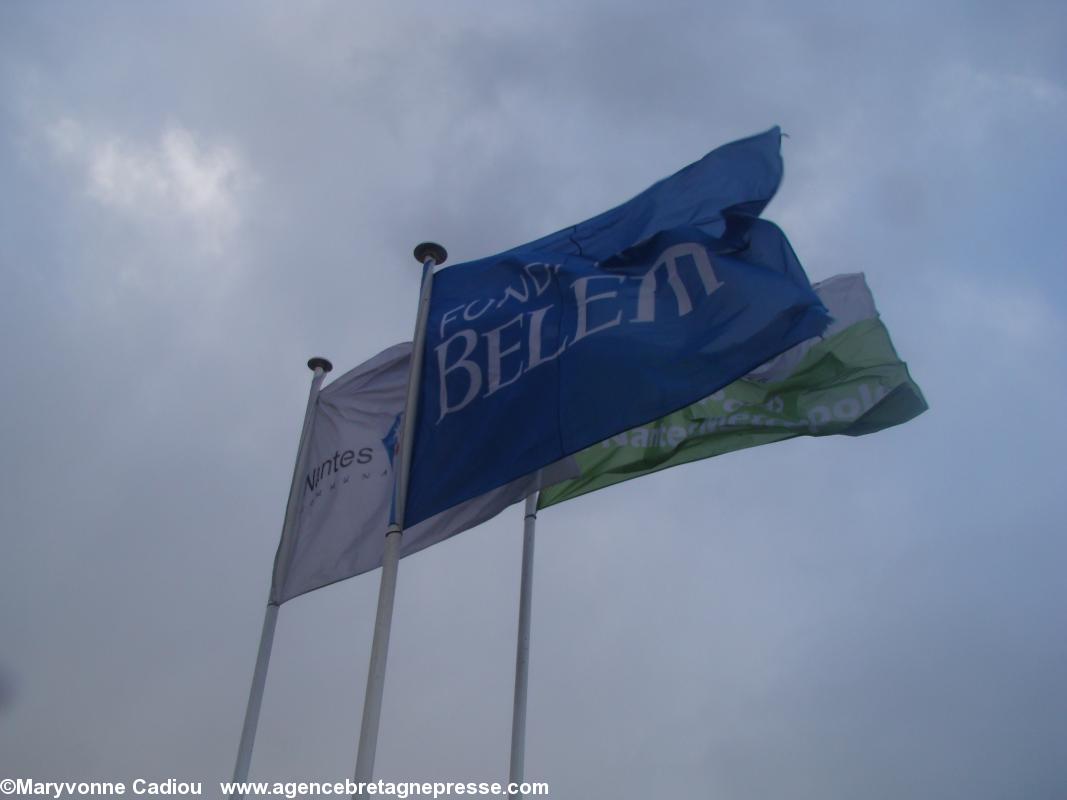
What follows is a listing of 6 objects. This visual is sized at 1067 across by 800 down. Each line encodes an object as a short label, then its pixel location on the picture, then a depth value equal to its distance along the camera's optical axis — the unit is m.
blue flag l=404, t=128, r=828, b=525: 11.48
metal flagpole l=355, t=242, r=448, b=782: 9.94
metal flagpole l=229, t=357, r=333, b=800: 12.00
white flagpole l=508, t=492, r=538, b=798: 12.93
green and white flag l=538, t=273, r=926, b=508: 14.07
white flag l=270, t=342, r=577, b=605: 13.48
